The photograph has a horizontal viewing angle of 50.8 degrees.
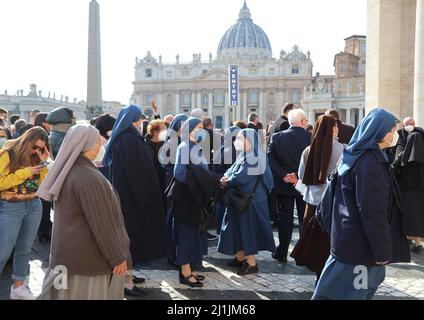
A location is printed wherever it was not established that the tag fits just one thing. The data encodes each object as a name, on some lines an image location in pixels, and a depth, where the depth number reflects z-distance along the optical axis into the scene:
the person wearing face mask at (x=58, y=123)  5.79
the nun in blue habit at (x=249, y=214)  5.41
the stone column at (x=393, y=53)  11.57
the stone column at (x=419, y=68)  9.23
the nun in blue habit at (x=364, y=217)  3.12
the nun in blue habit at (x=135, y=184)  4.68
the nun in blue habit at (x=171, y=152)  5.62
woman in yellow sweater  4.26
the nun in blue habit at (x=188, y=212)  4.93
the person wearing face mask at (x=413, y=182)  6.35
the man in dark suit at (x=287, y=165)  5.88
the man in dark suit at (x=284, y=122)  6.94
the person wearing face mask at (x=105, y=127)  5.66
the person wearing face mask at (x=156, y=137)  5.99
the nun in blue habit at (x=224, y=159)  6.73
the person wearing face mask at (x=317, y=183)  4.45
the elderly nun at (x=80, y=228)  2.86
